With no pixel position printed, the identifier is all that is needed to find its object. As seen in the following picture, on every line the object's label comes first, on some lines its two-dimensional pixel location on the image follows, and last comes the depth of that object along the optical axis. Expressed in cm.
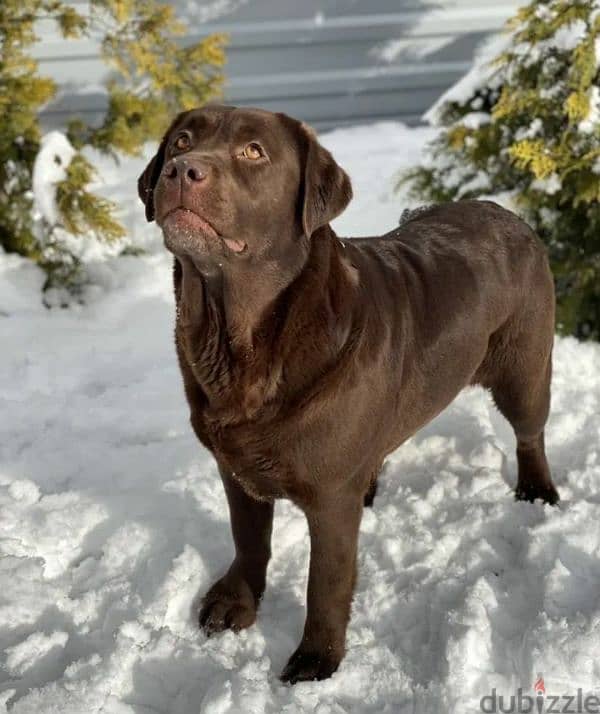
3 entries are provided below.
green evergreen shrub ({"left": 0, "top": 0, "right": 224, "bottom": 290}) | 416
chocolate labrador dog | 182
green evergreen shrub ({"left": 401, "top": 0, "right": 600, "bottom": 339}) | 351
